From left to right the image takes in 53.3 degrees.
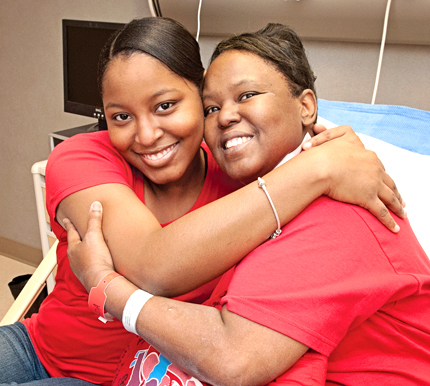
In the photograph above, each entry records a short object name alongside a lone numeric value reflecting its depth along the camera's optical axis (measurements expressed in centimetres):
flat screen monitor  212
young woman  77
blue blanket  127
